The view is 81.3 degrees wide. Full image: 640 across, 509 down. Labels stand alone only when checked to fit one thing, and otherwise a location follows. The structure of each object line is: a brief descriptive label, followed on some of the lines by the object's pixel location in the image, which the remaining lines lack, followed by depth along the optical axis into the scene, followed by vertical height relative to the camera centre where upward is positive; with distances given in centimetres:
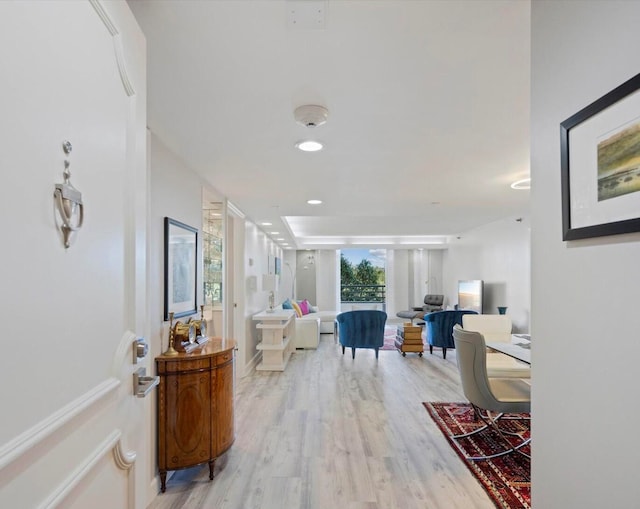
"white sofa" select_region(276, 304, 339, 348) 706 -137
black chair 962 -123
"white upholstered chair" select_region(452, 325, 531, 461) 270 -99
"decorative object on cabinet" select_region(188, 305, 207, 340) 277 -51
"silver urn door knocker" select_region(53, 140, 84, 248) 75 +12
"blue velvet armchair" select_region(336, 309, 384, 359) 607 -109
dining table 299 -78
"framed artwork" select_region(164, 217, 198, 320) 253 -5
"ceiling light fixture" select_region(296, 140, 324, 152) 247 +78
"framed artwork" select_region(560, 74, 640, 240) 75 +21
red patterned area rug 232 -147
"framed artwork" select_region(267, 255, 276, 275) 770 -6
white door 62 +1
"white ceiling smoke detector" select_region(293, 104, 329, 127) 193 +77
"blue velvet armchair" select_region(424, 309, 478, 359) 617 -107
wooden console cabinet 238 -98
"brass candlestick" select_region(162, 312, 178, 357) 246 -58
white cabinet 543 -119
